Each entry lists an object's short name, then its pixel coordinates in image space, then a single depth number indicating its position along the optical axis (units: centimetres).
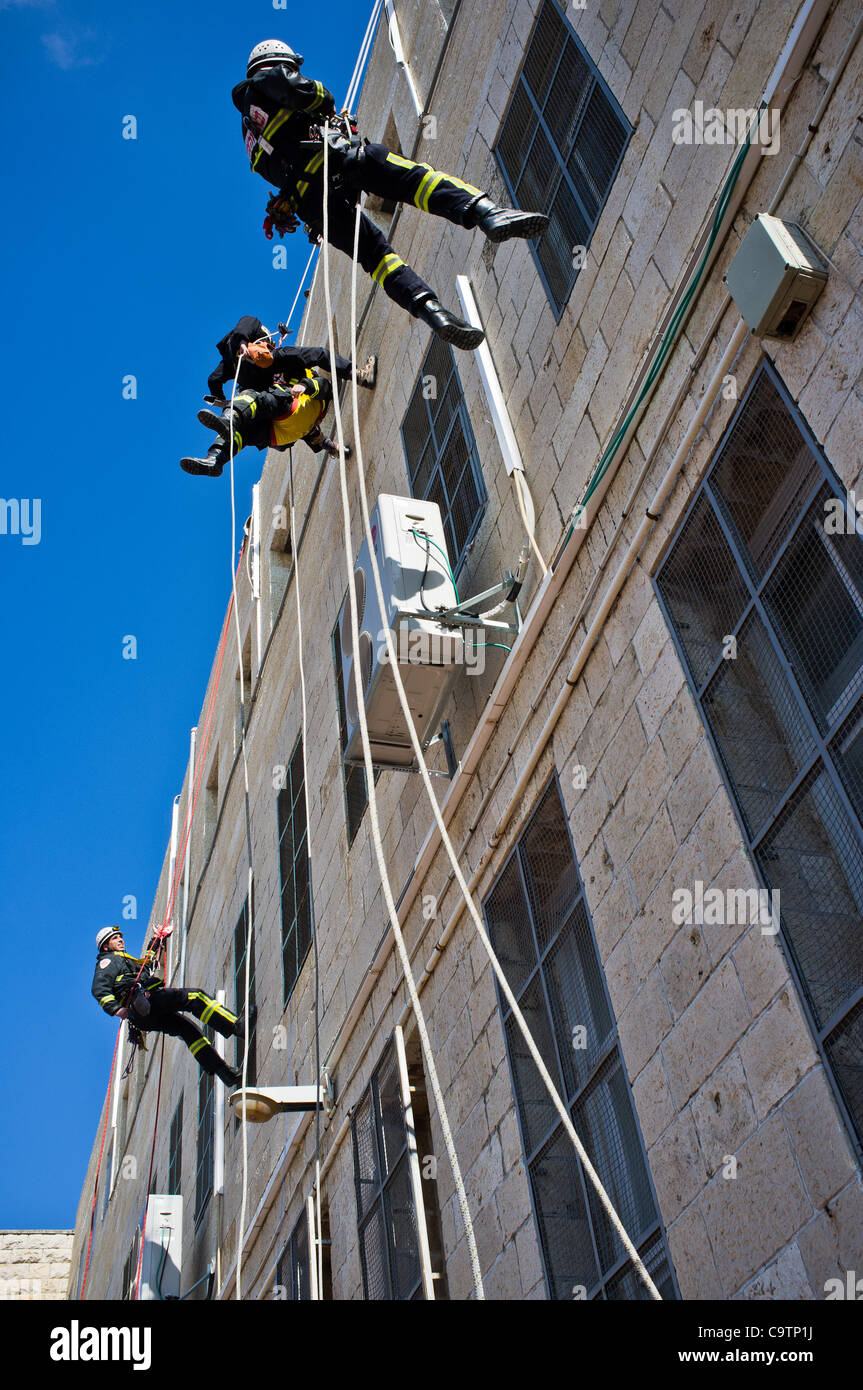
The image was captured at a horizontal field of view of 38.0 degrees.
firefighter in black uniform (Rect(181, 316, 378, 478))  875
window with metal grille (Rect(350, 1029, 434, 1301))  611
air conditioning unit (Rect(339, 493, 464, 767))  621
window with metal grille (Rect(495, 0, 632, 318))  577
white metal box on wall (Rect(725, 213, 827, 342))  379
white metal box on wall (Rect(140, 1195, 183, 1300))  1123
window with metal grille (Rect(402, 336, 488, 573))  703
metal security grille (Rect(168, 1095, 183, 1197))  1277
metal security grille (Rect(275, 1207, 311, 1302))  771
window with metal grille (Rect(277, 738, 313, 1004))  926
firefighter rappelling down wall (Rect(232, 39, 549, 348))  695
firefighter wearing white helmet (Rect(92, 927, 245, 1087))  1042
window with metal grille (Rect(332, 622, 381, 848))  822
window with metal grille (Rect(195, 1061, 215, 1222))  1113
